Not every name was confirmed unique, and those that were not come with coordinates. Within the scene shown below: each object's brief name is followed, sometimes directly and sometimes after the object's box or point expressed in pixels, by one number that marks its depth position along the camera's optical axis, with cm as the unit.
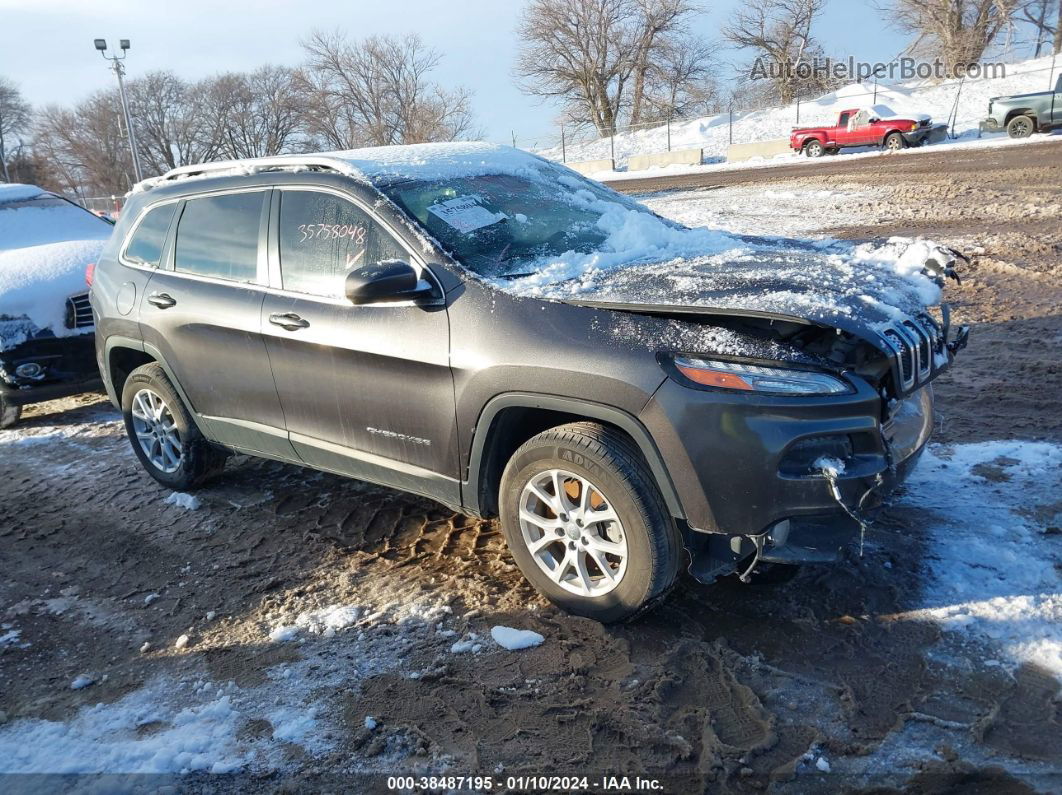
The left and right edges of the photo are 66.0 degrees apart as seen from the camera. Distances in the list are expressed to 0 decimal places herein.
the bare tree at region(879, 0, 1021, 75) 4088
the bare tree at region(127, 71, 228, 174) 6794
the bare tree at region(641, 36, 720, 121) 4916
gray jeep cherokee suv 288
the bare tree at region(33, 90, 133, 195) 6844
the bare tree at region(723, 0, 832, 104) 4669
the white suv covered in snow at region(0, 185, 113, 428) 655
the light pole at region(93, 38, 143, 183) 3366
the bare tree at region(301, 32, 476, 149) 4591
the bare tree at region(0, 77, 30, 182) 7081
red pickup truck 2558
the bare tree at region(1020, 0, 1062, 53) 4150
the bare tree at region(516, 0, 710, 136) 4803
